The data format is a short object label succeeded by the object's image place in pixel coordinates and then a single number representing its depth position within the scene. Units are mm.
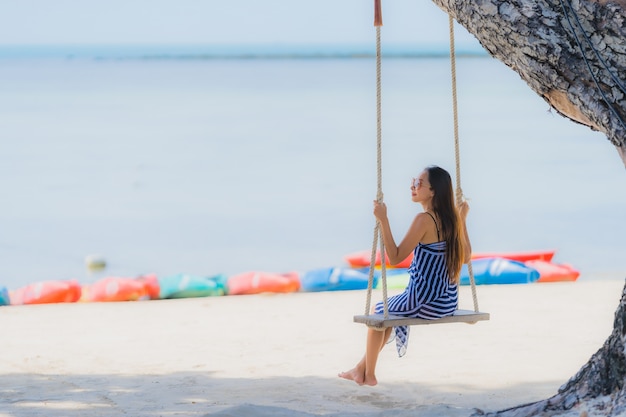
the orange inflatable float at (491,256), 17262
